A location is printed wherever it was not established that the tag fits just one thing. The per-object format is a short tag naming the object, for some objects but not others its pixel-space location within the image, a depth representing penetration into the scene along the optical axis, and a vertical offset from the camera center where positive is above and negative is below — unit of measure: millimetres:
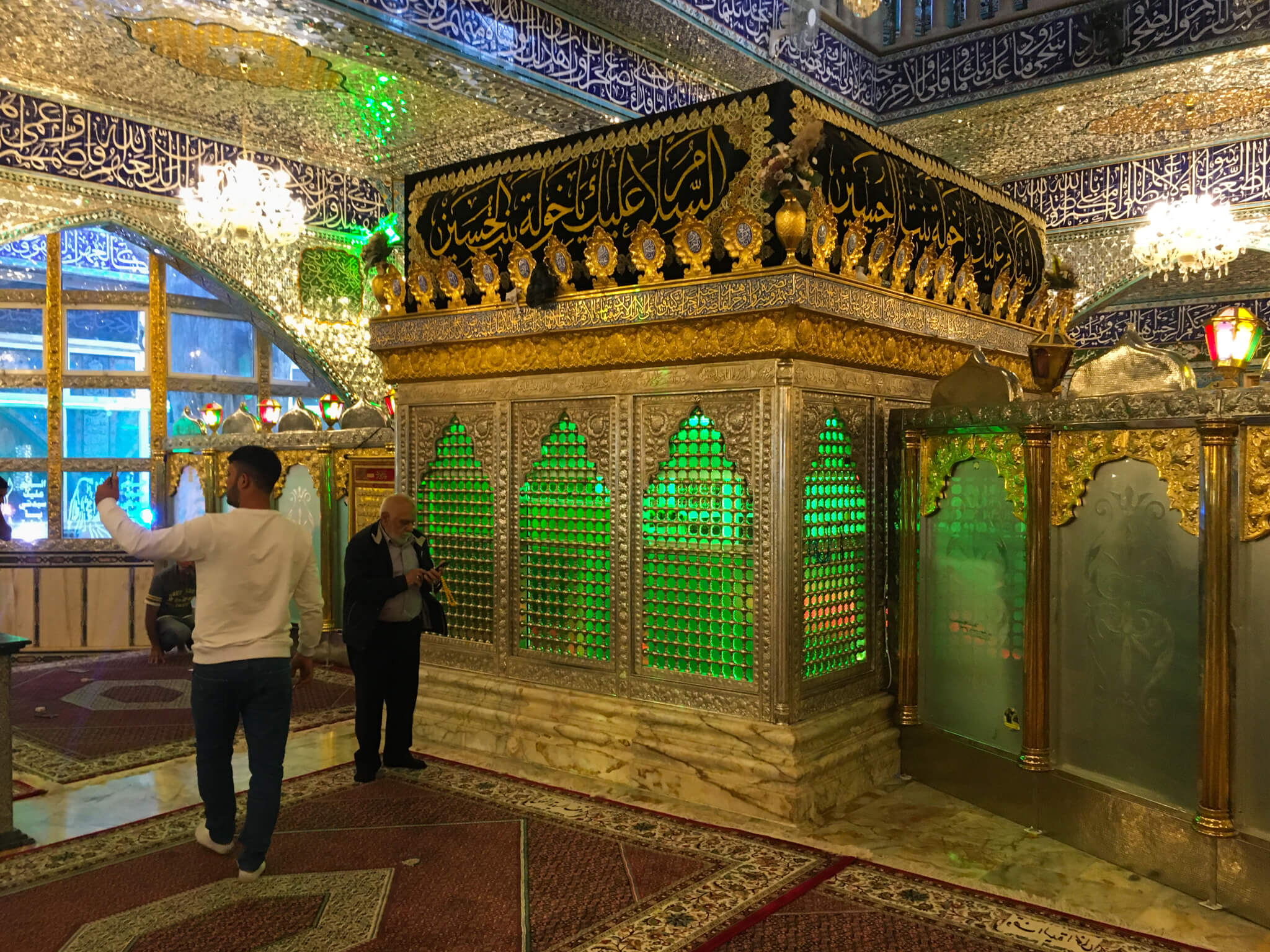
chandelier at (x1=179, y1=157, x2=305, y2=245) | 7113 +1919
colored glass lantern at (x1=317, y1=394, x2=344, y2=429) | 6922 +422
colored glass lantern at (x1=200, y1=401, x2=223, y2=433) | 7367 +401
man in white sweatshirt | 2680 -428
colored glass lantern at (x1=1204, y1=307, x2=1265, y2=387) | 3035 +395
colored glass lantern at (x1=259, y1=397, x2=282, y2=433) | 7449 +422
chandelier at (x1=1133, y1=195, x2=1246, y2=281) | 7672 +1816
